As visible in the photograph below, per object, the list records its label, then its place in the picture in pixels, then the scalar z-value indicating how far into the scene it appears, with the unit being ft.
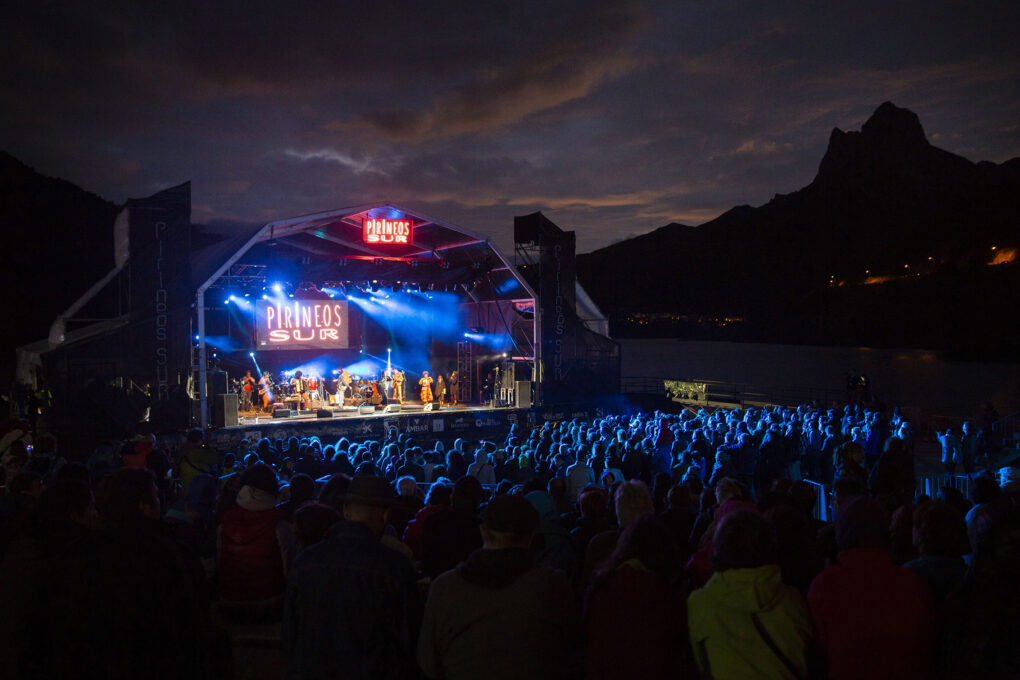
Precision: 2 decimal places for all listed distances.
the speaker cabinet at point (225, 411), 49.37
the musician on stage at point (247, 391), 60.70
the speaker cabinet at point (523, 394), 63.36
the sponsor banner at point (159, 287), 46.21
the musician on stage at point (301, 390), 62.80
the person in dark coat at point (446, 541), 10.57
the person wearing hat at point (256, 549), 10.61
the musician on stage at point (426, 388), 68.16
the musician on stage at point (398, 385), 68.85
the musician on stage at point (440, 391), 68.43
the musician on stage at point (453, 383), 71.46
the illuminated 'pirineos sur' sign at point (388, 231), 59.41
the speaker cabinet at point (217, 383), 50.80
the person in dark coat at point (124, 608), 7.32
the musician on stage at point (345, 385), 66.39
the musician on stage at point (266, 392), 61.67
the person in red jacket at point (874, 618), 7.43
